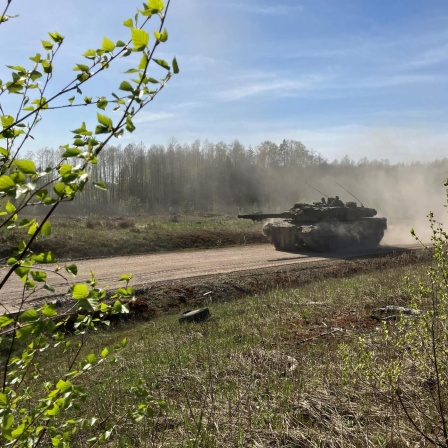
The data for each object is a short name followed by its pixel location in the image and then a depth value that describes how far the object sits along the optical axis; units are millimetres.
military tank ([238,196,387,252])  19328
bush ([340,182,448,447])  3443
